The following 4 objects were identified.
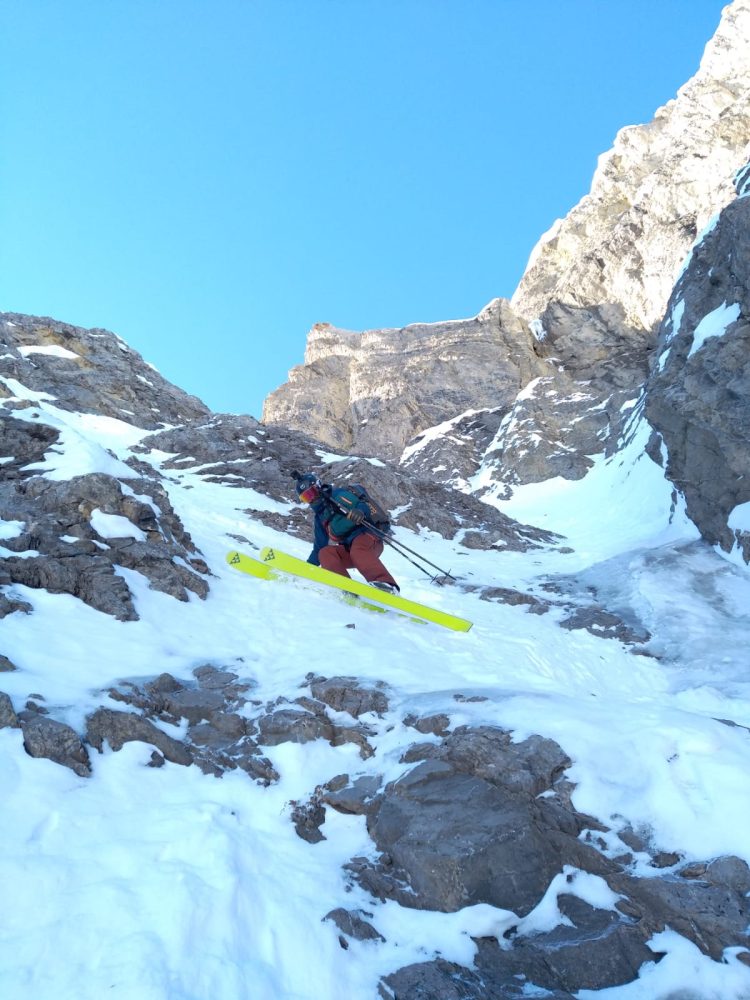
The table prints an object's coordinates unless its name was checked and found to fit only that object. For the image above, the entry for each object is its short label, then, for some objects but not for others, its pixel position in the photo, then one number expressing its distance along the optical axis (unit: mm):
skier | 11578
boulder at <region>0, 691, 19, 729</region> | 4816
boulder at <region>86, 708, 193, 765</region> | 5219
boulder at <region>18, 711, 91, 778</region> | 4676
